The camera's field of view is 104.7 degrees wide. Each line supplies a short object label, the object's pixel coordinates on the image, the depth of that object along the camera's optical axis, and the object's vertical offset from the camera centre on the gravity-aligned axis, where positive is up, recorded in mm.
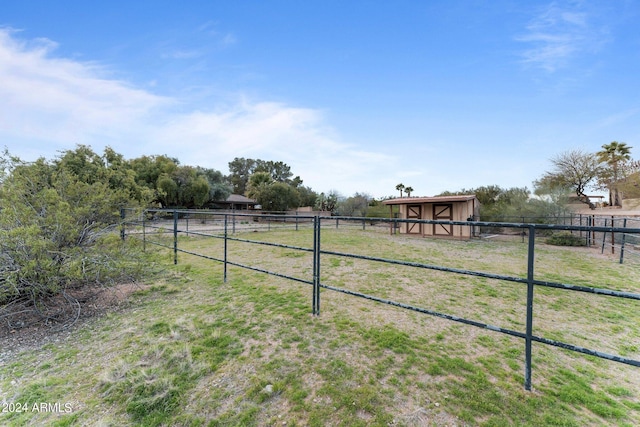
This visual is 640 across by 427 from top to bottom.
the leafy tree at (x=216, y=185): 26164 +2383
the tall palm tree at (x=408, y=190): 29447 +2276
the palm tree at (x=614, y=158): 17469 +3814
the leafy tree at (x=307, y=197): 30162 +1367
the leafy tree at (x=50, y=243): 2576 -432
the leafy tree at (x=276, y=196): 24688 +1178
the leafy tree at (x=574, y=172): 17875 +2808
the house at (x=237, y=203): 28500 +550
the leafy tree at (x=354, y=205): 24148 +361
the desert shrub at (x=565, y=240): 9453 -1158
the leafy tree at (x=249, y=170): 44844 +7096
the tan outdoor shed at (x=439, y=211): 11594 -98
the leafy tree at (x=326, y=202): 28906 +746
